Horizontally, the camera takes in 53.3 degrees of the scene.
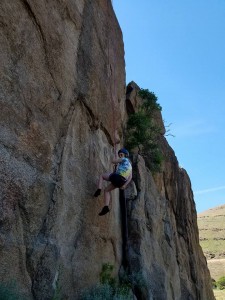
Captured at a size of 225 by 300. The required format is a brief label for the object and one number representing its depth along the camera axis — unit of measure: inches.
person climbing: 262.4
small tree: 451.0
